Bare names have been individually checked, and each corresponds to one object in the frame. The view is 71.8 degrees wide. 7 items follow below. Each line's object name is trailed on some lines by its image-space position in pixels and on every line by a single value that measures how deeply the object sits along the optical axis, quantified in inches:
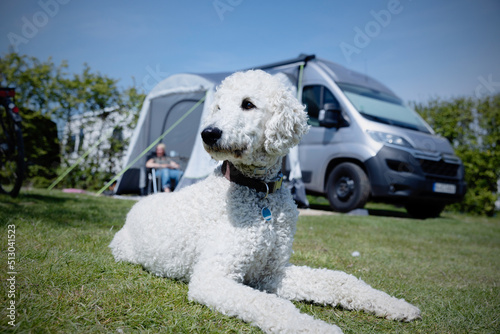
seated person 323.3
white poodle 69.1
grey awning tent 298.7
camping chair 327.6
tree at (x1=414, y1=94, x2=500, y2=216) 371.6
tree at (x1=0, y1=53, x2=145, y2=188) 381.4
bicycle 189.3
